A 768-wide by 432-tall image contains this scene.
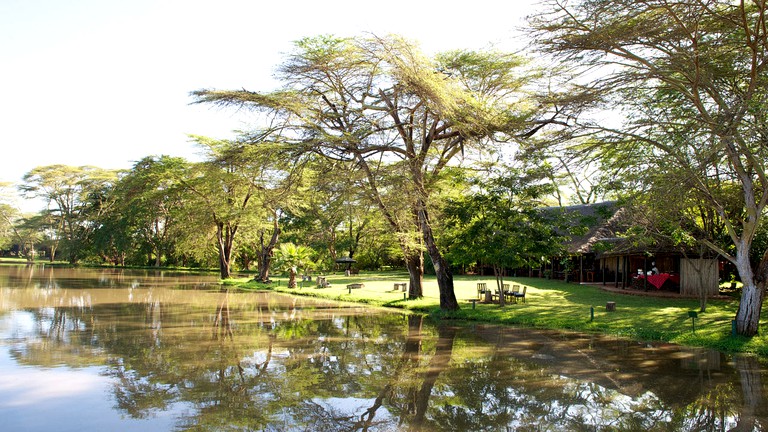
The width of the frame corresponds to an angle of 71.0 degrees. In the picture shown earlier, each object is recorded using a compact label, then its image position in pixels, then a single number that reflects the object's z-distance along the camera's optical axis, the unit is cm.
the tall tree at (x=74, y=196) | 5284
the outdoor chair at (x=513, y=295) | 1966
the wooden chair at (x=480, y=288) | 2103
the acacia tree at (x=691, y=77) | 994
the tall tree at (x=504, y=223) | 1709
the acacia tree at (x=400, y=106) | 1502
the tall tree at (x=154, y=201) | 3481
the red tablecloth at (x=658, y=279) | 2259
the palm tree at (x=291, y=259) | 2867
